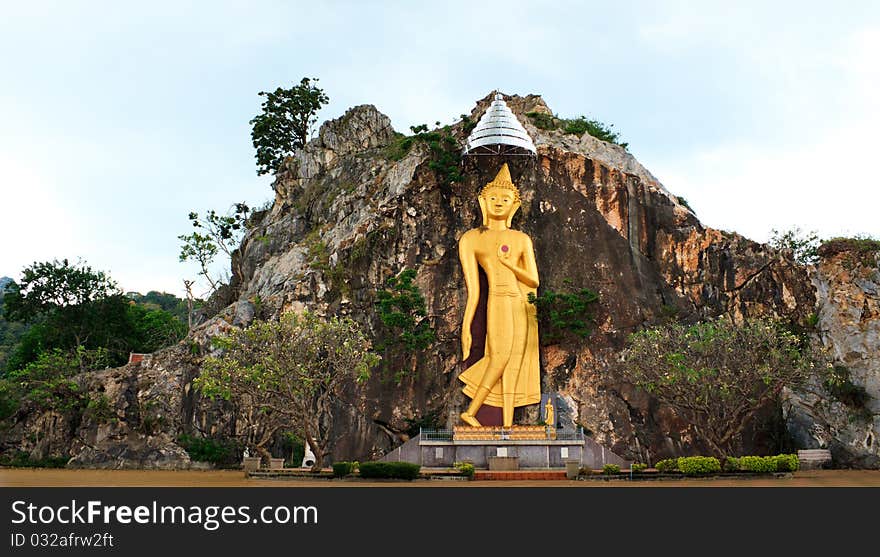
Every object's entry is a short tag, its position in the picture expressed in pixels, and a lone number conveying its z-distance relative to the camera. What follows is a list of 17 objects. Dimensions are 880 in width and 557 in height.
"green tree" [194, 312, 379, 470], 27.38
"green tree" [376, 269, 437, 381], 36.31
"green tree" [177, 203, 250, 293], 49.19
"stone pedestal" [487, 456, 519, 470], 30.51
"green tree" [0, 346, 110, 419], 38.12
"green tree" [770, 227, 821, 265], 40.75
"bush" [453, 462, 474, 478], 25.91
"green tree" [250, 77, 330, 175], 52.84
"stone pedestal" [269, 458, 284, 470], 29.65
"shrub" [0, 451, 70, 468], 36.53
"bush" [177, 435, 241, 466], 35.72
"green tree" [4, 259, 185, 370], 48.94
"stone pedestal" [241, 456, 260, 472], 28.76
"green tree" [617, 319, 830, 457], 27.50
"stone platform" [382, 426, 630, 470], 32.56
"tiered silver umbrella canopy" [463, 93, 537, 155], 37.09
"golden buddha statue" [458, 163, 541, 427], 35.03
